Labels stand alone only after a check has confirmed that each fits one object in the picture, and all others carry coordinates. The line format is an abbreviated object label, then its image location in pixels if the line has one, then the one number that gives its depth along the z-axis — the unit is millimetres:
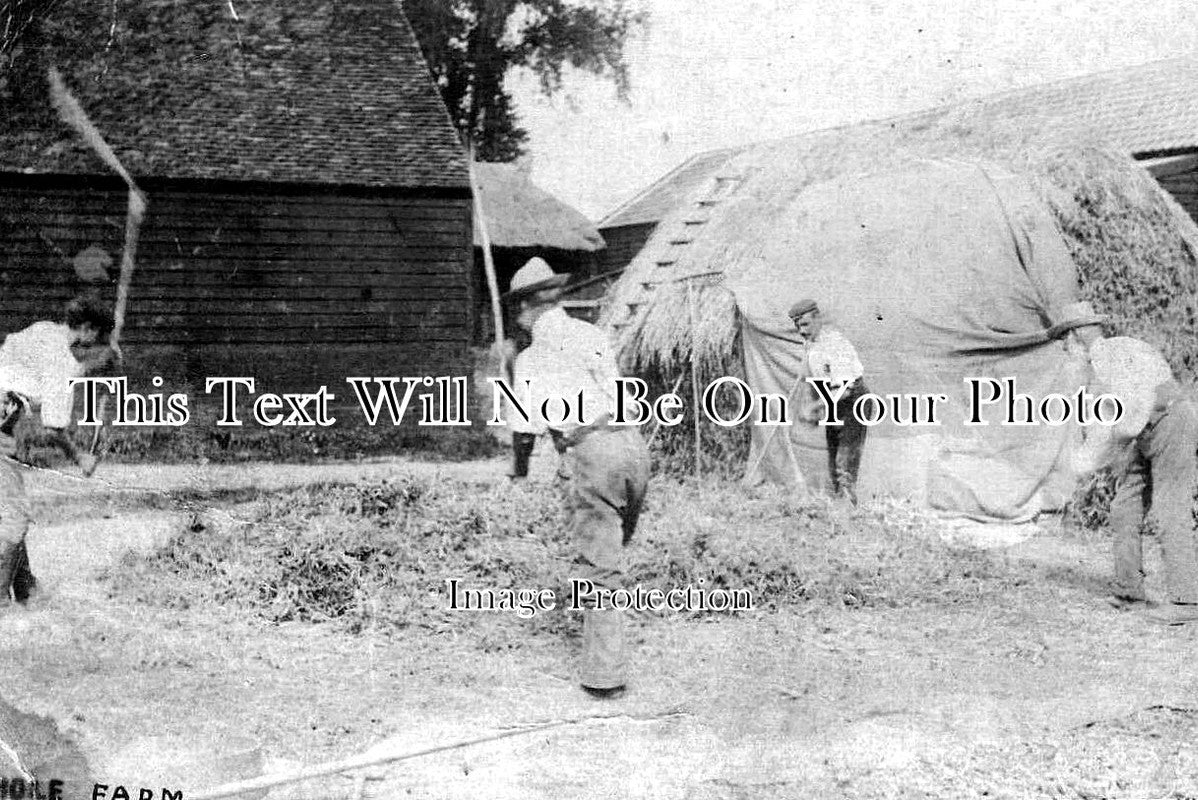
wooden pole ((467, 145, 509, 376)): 7305
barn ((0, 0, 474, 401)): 12656
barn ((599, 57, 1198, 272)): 10453
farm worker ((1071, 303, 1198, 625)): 5828
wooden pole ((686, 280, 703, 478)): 9047
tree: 7191
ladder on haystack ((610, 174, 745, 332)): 10359
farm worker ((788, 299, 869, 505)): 7949
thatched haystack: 8000
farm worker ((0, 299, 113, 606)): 5496
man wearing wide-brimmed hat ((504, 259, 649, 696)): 4680
